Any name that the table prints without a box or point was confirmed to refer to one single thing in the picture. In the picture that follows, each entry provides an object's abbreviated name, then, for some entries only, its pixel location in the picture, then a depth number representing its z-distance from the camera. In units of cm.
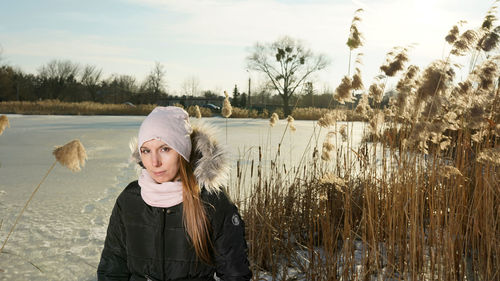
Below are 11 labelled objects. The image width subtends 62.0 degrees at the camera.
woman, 125
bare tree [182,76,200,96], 4122
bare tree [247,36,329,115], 2844
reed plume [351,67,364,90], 229
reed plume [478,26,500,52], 213
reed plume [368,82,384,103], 258
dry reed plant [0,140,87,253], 124
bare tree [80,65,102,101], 3294
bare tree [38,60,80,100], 3052
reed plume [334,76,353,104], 228
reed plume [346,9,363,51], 228
